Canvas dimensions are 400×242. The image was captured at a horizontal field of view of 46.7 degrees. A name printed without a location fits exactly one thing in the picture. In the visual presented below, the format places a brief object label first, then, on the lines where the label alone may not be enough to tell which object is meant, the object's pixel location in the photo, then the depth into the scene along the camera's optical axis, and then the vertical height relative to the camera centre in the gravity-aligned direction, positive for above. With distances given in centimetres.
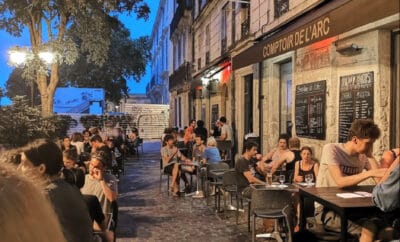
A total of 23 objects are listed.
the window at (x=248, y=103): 1361 +57
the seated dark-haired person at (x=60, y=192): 304 -47
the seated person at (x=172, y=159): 1002 -82
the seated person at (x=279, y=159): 741 -59
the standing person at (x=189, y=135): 1428 -39
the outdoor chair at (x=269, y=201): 551 -94
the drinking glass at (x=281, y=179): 606 -74
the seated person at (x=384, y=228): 355 -81
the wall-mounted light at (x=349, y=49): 688 +113
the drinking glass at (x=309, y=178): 583 -71
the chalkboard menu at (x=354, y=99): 639 +35
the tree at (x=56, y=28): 1630 +351
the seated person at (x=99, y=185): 512 -71
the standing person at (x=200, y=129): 1355 -19
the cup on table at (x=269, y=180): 601 -74
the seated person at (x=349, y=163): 419 -39
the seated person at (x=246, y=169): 685 -69
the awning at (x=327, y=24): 418 +110
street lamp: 1542 +229
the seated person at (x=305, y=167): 627 -60
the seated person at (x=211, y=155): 973 -68
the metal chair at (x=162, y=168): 1043 -106
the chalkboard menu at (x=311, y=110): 801 +25
